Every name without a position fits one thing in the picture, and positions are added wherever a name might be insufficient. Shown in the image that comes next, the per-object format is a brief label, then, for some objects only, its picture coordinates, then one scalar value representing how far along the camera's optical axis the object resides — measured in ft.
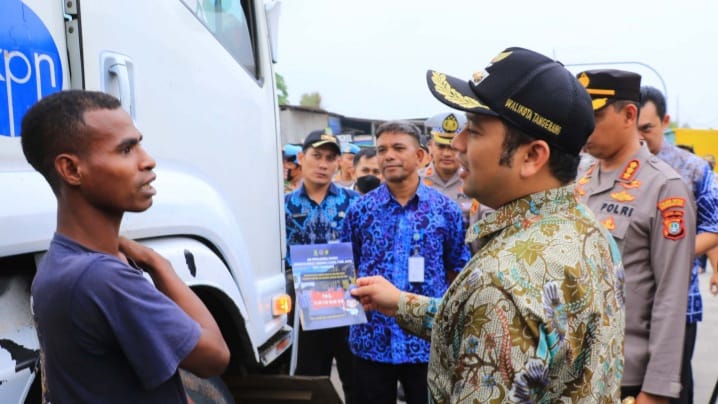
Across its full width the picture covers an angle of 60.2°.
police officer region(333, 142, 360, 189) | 27.53
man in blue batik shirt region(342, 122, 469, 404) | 9.82
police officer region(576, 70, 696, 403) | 7.26
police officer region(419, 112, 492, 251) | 15.79
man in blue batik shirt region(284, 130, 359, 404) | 12.92
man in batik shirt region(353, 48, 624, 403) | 3.79
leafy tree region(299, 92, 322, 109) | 172.14
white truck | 4.45
